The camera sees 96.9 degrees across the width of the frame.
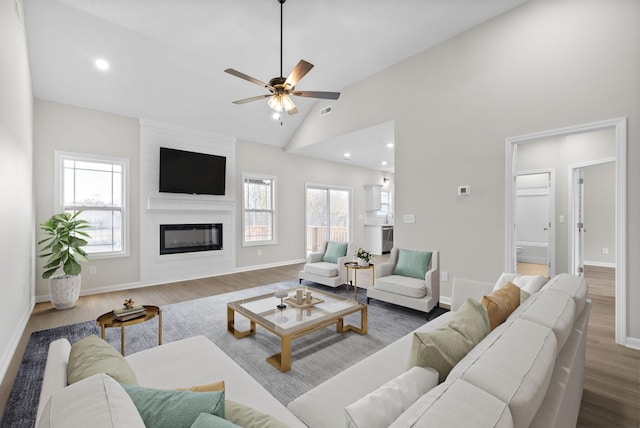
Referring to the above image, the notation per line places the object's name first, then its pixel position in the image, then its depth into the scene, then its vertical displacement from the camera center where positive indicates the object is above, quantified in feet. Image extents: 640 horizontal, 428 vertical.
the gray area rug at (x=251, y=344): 6.84 -4.18
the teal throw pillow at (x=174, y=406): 2.60 -1.82
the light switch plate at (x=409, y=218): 14.43 -0.22
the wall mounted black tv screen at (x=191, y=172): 16.63 +2.58
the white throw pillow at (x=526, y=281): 6.95 -1.78
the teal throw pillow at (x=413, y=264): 12.44 -2.24
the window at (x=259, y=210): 20.72 +0.29
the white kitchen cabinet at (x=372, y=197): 28.25 +1.68
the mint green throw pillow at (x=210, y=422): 2.34 -1.75
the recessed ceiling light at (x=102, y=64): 12.85 +6.88
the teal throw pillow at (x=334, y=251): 16.03 -2.17
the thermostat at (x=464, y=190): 12.55 +1.04
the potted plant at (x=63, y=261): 12.30 -2.07
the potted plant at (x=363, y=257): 13.97 -2.15
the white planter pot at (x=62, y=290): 12.30 -3.34
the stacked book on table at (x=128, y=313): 7.39 -2.62
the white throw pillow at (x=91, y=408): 1.92 -1.41
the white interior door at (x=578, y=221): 16.56 -0.44
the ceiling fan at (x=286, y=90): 8.73 +4.24
